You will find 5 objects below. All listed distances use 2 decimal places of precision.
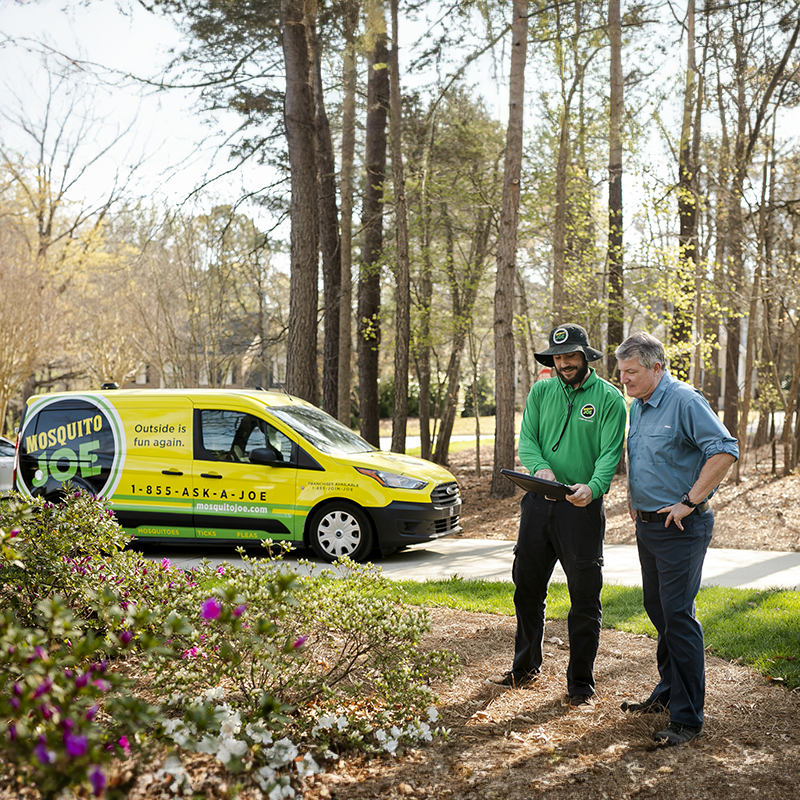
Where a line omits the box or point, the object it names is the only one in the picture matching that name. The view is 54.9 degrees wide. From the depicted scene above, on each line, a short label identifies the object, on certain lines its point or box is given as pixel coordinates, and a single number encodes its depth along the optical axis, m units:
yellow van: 8.41
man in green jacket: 4.20
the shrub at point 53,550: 3.96
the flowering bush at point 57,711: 1.98
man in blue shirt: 3.69
